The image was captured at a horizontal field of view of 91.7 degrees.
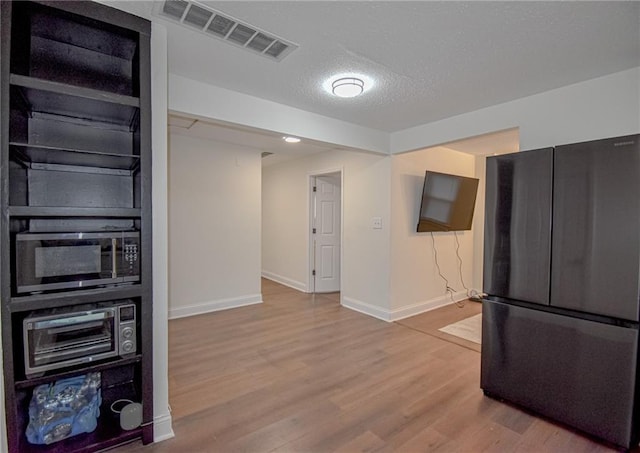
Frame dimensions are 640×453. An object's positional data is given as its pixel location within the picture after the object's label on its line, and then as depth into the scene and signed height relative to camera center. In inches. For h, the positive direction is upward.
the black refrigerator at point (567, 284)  70.7 -16.4
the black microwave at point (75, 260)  61.2 -9.0
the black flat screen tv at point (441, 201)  170.1 +10.1
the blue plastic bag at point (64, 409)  64.9 -42.1
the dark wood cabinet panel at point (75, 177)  59.1 +9.4
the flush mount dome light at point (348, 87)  94.0 +40.7
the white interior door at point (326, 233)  222.2 -10.5
